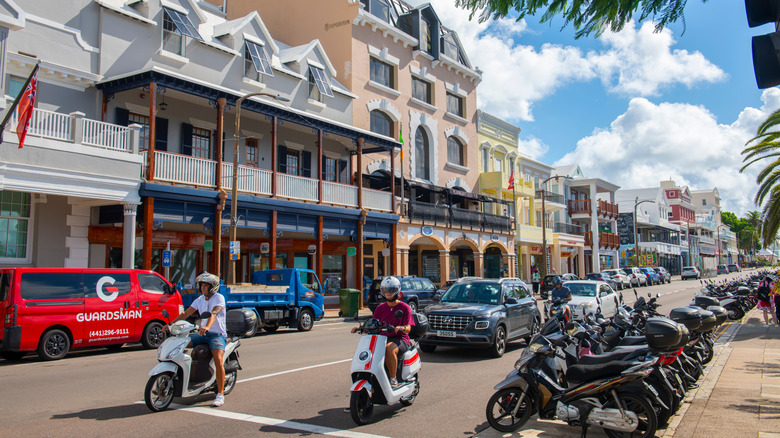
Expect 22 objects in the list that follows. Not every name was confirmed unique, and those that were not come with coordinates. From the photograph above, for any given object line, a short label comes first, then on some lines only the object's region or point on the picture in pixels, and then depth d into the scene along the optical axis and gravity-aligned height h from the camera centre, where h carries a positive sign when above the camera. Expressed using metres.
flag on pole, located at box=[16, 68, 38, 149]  13.46 +3.82
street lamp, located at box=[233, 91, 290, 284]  19.36 +2.16
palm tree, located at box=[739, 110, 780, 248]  16.73 +2.84
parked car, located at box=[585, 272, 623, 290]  39.56 -0.66
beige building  31.25 +9.39
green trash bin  22.52 -1.29
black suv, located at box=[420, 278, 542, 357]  11.49 -1.00
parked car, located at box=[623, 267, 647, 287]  46.56 -0.71
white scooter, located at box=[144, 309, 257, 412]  7.22 -1.31
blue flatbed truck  16.55 -0.94
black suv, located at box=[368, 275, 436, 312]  22.78 -0.98
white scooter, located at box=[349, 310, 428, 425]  6.52 -1.25
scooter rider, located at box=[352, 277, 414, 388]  7.08 -0.58
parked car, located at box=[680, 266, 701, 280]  61.78 -0.58
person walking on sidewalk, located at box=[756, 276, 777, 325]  17.72 -0.89
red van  11.78 -0.89
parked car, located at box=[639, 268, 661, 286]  50.44 -0.75
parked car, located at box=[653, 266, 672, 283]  54.51 -0.60
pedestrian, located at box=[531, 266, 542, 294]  42.22 -0.62
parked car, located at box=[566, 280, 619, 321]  17.53 -0.85
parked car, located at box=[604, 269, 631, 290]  41.53 -0.69
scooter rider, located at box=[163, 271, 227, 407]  7.53 -0.70
